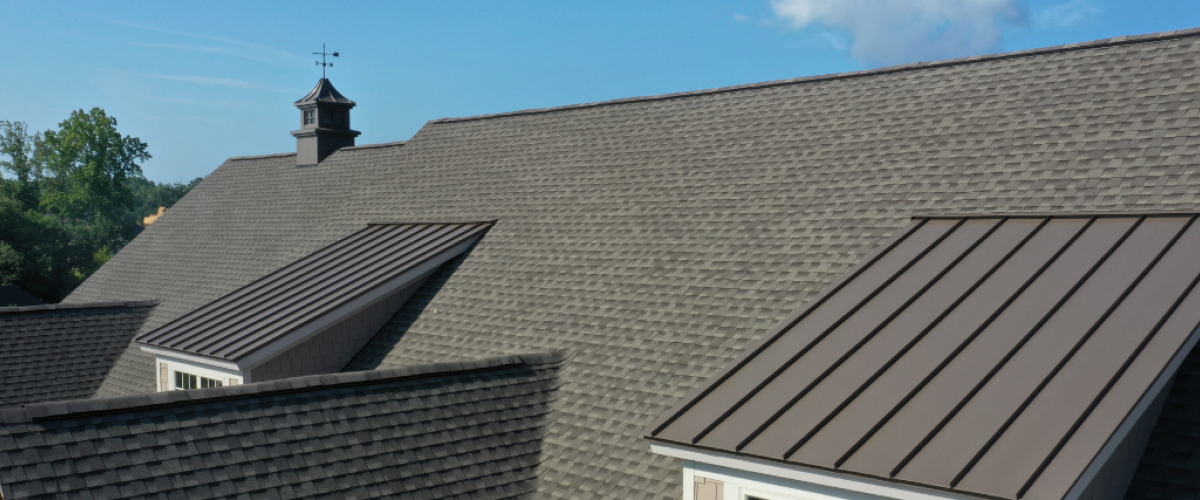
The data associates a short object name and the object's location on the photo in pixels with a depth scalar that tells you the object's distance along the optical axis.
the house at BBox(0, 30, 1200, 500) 7.07
